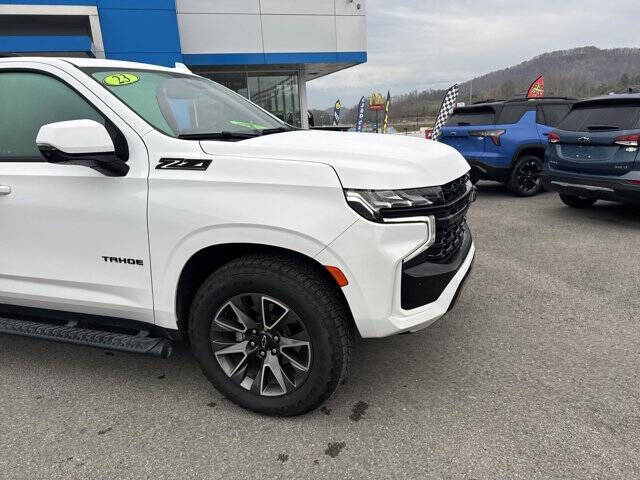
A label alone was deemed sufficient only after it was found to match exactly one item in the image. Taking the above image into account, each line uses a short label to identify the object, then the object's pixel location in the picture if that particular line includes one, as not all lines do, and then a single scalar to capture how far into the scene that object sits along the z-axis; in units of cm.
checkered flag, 1415
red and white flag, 1826
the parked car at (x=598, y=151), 564
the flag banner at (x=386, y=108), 1891
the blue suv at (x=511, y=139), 810
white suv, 219
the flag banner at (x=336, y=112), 2311
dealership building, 1347
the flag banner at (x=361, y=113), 1898
